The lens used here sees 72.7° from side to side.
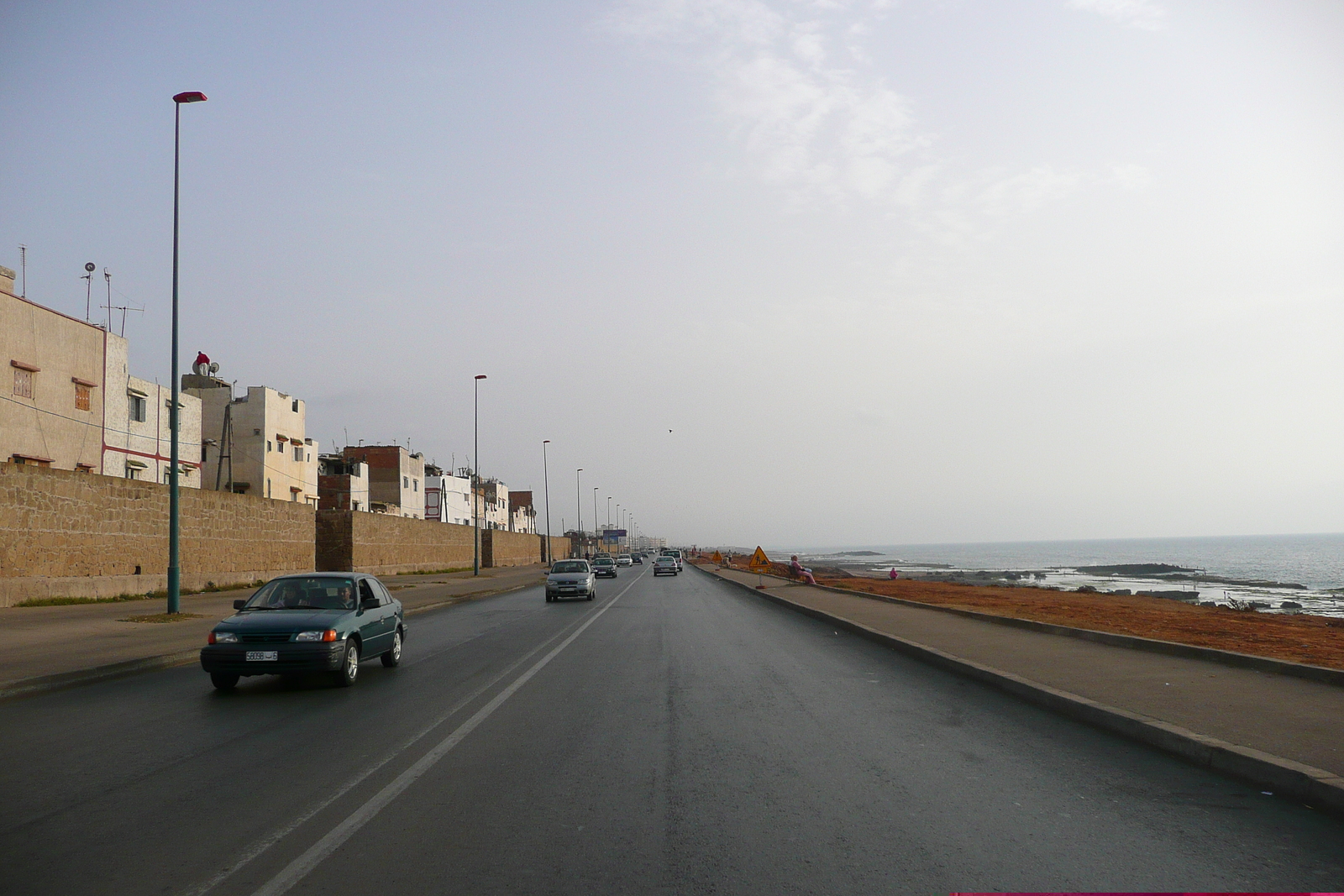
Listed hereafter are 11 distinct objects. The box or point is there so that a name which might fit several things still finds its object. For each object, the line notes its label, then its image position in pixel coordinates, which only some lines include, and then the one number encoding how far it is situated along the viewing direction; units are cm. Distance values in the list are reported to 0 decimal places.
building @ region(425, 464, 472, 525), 9738
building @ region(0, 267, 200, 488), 3403
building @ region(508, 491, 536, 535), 14912
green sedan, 1112
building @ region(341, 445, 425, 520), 8556
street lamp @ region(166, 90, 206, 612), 2023
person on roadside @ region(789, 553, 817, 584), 4417
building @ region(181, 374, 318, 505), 5606
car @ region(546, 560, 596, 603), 3322
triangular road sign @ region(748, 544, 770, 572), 3609
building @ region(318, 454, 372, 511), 7325
